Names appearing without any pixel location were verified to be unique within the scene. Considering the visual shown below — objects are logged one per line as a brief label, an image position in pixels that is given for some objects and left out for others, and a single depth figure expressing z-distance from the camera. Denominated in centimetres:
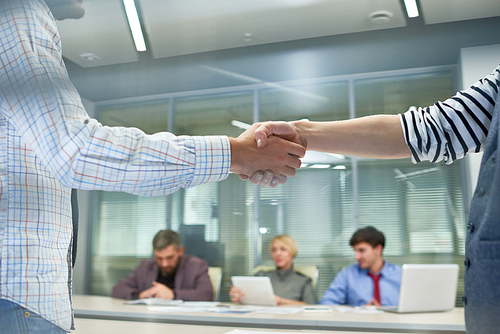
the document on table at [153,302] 237
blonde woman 296
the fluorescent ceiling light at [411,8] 302
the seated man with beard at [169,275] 298
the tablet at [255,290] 227
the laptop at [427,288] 189
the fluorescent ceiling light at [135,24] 317
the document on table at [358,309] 197
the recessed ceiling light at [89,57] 360
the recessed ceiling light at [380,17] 316
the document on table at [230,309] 192
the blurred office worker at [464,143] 64
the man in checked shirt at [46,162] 62
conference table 141
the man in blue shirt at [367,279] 269
